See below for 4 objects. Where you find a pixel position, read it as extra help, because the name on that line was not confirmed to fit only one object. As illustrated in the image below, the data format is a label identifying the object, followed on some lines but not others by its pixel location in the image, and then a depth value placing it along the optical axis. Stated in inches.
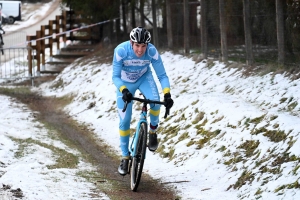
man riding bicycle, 663.8
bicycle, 655.1
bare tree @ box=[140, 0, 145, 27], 1649.6
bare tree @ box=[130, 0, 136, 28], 1725.1
